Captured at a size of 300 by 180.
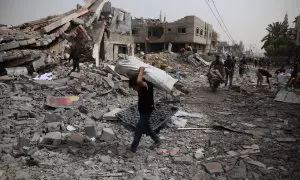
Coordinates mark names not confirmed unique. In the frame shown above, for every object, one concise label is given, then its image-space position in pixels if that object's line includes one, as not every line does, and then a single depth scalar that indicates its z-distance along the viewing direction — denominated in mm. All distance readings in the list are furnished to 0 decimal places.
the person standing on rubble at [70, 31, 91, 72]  10341
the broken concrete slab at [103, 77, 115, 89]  8914
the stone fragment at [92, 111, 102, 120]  5865
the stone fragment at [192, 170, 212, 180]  3574
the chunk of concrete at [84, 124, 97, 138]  4870
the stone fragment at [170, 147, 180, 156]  4339
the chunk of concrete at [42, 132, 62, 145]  4445
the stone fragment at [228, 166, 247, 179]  3591
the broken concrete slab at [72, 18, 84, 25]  14619
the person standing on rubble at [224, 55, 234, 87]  11344
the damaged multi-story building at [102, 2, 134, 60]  18531
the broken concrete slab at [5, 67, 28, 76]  9883
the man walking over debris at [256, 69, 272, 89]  11038
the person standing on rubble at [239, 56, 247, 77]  14701
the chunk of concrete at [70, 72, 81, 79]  9594
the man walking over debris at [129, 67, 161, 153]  4137
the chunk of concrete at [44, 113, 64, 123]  5438
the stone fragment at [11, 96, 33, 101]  6973
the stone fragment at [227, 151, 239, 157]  4269
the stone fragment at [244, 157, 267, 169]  3900
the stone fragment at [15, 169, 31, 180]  3443
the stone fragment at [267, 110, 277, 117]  6909
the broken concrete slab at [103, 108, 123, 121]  5770
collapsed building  10648
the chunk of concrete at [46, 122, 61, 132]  4980
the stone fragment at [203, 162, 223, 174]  3722
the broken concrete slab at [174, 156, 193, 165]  4036
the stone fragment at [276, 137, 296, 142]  5008
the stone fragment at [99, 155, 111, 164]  4043
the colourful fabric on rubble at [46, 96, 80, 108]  6531
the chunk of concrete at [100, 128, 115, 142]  4758
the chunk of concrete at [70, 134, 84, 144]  4504
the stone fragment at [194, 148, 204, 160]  4227
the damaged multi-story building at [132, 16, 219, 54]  33281
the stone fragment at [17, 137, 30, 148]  4249
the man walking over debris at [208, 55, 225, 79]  10234
